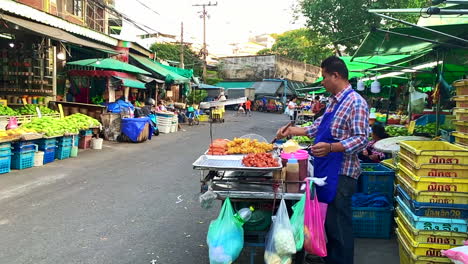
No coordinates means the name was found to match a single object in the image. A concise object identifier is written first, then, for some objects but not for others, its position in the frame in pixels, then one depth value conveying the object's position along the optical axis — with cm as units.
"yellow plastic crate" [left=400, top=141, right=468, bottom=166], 334
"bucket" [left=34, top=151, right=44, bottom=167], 903
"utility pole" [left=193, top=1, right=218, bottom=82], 3792
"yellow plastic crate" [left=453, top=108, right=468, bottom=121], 405
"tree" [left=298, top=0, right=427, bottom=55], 2053
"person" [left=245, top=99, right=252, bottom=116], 3781
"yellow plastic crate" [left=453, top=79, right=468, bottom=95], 411
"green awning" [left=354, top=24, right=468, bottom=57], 491
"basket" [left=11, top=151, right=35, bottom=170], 854
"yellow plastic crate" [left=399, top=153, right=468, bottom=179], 335
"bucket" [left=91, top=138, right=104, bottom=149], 1205
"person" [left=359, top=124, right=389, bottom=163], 649
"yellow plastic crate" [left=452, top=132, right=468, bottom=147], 401
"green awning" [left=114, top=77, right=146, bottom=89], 1548
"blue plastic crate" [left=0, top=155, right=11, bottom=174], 800
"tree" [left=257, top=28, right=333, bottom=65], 5635
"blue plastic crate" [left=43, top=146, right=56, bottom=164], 940
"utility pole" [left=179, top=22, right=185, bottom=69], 3411
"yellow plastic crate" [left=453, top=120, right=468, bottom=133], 404
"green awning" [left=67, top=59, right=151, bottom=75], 1418
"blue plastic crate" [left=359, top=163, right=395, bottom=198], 510
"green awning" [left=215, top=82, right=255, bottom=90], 4721
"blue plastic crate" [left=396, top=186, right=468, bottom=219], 338
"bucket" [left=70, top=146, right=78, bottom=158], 1049
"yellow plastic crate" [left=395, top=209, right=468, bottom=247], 335
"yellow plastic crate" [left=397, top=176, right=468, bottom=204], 336
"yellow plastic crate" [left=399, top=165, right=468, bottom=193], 335
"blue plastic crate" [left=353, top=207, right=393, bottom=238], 486
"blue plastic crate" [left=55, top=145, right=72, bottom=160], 1005
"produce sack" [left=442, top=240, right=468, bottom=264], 266
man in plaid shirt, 338
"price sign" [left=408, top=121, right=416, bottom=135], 804
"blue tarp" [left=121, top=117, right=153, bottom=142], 1408
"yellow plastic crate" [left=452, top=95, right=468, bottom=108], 407
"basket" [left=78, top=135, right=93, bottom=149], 1188
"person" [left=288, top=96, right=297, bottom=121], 2259
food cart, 357
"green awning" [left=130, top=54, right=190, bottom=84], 2061
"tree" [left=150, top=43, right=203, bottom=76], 4220
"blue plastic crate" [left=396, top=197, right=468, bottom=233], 335
